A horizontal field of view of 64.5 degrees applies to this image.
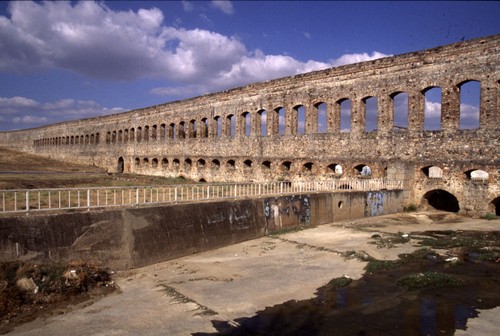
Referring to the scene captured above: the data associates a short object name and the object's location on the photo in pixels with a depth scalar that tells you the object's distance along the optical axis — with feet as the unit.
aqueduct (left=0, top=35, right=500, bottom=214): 54.19
